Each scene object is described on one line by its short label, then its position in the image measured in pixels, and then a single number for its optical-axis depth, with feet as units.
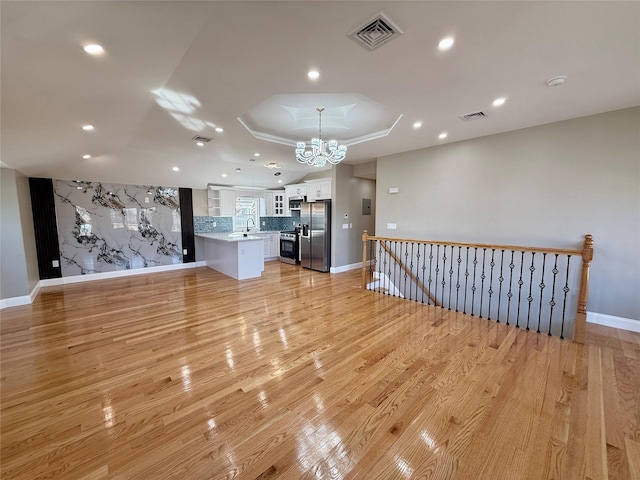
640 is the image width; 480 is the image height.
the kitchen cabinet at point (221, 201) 24.16
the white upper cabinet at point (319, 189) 21.32
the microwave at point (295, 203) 24.89
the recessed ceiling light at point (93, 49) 5.32
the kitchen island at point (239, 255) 18.80
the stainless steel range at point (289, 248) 24.62
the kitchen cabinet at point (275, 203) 27.17
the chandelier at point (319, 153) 11.67
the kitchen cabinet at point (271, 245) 26.27
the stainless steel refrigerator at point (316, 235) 21.12
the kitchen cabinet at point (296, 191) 23.95
